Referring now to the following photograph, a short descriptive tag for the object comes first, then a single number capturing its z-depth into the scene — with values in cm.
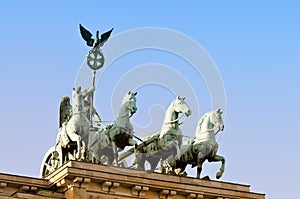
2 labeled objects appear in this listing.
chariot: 3966
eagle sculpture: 4284
